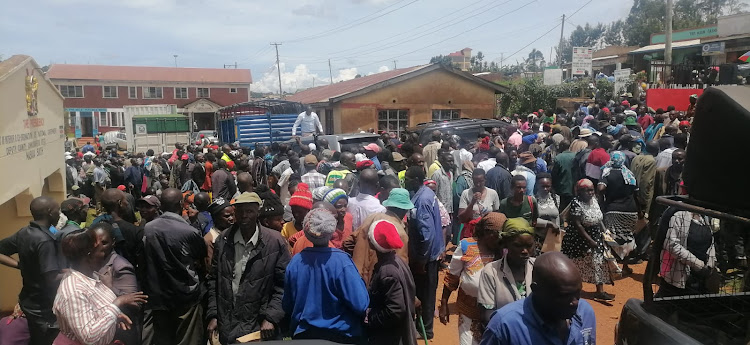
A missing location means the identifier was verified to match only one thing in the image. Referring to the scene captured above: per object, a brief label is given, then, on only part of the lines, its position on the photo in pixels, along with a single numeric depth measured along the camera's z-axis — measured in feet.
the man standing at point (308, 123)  52.10
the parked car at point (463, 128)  42.19
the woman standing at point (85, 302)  10.69
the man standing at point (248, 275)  12.82
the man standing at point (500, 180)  24.29
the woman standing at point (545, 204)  20.98
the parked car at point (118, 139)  116.90
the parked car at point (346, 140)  40.09
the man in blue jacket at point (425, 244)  17.24
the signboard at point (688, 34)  96.53
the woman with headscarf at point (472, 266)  12.09
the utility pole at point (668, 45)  69.23
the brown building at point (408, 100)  71.92
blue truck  57.41
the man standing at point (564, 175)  27.96
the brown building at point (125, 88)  164.86
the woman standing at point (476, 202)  20.68
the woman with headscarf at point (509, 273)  10.89
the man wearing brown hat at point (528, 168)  23.71
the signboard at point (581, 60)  84.07
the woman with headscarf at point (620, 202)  23.70
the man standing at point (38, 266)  13.87
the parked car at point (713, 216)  9.07
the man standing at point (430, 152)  33.14
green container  103.35
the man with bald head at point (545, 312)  7.97
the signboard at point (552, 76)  84.07
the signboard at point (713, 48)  77.00
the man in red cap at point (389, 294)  11.39
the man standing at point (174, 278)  13.99
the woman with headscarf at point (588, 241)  21.16
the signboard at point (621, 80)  70.64
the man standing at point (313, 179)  24.58
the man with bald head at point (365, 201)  17.84
